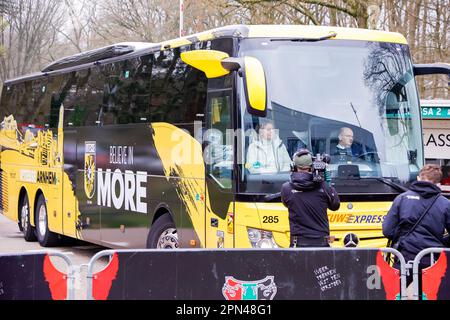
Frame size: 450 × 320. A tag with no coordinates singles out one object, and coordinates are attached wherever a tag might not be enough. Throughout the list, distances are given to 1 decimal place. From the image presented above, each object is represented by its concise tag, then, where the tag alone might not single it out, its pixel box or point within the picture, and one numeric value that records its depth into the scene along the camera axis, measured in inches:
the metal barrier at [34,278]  303.1
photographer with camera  366.6
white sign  778.8
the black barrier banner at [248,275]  307.7
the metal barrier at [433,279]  320.2
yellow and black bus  413.1
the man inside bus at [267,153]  410.9
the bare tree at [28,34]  2198.6
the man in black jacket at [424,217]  352.2
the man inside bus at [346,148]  418.9
